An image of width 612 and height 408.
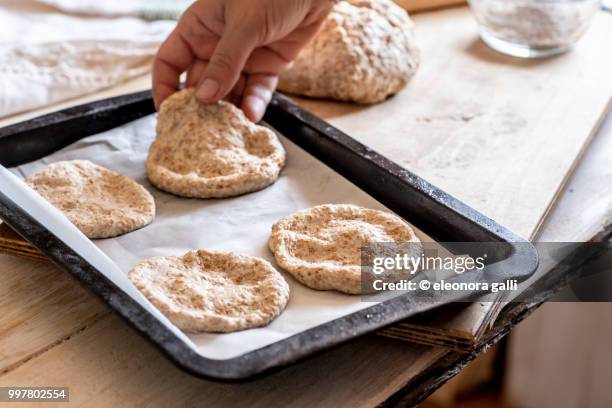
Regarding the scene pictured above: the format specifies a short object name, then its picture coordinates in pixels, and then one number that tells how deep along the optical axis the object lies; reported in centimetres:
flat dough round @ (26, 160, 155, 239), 133
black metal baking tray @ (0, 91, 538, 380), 98
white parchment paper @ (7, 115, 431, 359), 112
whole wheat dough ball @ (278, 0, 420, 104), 190
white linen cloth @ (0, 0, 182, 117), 190
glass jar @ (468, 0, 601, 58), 218
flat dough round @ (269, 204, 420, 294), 120
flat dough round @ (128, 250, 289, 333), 109
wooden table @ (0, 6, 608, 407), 107
